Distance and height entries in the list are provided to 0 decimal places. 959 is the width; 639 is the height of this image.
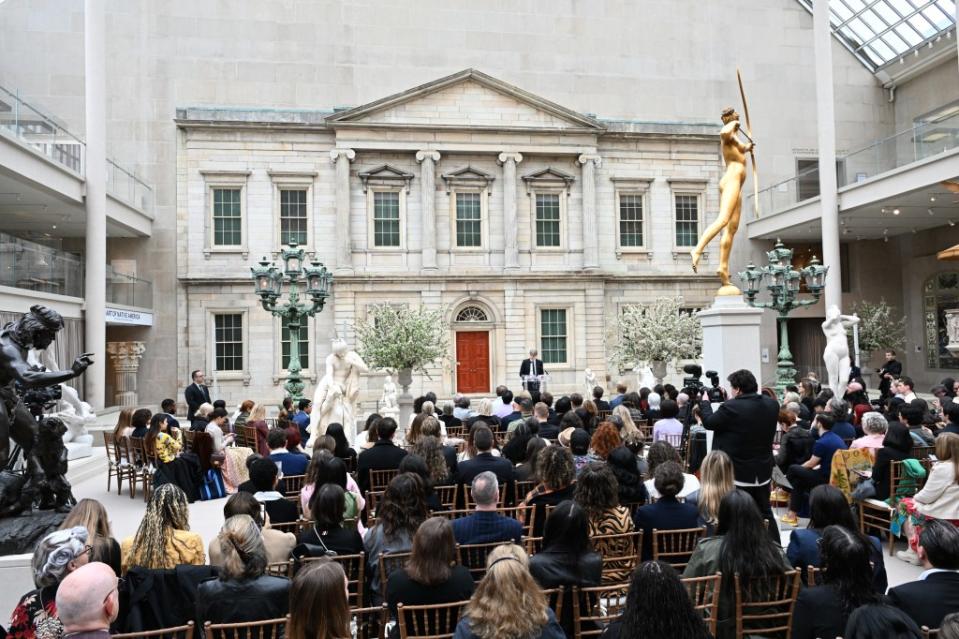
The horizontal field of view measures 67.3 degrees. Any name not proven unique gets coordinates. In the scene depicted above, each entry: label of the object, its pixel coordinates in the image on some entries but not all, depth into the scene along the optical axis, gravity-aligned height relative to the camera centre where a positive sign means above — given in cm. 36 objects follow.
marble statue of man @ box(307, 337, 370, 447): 1202 -71
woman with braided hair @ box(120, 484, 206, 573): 447 -117
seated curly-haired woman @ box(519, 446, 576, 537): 584 -110
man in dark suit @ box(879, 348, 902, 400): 1546 -69
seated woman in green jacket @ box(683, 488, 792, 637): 419 -122
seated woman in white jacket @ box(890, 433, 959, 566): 617 -127
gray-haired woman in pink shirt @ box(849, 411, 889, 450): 804 -101
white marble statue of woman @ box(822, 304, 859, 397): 1530 -18
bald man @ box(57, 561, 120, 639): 315 -109
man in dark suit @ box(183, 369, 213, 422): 1579 -92
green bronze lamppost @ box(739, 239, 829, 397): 1622 +132
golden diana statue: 1189 +263
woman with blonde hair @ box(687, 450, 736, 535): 524 -103
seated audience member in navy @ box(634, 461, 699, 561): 537 -124
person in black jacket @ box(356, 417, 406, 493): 754 -113
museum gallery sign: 2200 +118
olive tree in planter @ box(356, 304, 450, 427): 1692 +11
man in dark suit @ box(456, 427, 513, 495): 695 -113
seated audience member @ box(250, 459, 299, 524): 582 -118
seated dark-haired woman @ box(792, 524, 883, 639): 357 -125
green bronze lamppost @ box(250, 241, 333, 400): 1505 +130
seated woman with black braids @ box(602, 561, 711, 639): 293 -108
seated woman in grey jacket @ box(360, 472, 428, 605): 512 -120
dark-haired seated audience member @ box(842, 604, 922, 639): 308 -122
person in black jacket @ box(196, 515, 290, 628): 382 -126
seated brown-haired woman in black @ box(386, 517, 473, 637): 395 -124
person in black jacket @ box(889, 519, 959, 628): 354 -122
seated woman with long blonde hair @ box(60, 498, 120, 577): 414 -104
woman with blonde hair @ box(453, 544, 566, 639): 328 -120
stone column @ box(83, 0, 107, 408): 2058 +466
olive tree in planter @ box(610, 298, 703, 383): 2167 +25
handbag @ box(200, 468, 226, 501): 1048 -196
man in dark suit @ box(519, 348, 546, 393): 2033 -58
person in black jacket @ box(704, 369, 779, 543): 655 -80
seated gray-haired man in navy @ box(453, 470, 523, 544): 503 -124
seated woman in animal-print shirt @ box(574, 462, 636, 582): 519 -115
